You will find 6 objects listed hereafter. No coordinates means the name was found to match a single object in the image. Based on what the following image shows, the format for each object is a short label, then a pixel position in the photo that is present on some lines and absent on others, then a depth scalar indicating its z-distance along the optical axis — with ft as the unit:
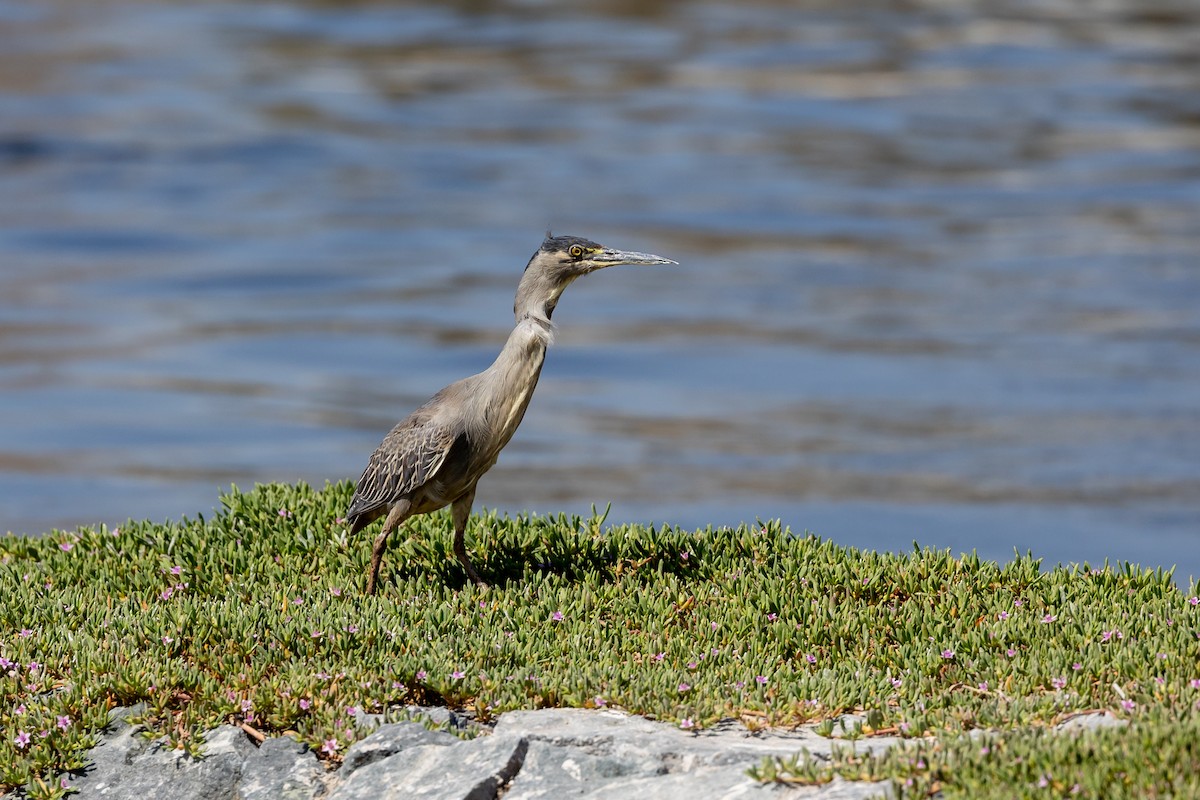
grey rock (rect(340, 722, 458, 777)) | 52.13
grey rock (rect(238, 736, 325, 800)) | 52.11
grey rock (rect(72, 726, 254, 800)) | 52.70
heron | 63.67
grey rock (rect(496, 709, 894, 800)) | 49.14
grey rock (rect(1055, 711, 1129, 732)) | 50.01
